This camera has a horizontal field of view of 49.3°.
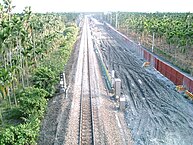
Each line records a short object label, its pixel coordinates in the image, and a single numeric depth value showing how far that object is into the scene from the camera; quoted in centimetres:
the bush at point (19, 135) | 1376
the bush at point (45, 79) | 2375
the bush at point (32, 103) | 1855
